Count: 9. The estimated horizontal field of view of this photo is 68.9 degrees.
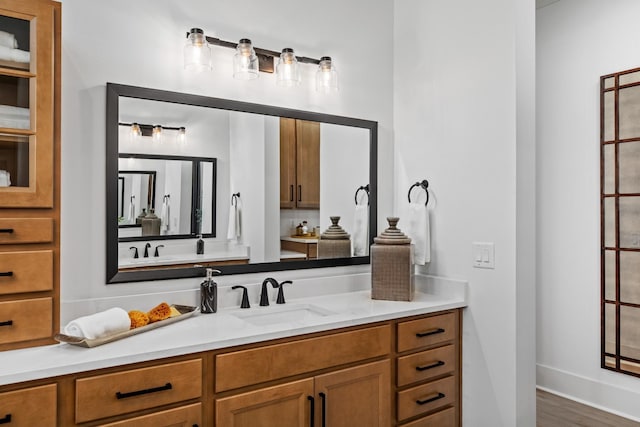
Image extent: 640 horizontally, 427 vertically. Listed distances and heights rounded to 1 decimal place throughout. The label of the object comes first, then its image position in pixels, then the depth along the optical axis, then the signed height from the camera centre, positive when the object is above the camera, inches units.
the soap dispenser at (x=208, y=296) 80.6 -14.3
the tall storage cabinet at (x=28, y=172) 59.6 +5.4
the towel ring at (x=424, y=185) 102.8 +6.5
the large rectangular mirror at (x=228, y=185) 77.7 +5.5
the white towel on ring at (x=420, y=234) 98.4 -4.1
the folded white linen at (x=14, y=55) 59.9 +20.6
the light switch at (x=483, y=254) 90.1 -7.8
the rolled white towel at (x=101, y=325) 59.8 -14.7
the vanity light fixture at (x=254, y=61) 81.4 +29.1
